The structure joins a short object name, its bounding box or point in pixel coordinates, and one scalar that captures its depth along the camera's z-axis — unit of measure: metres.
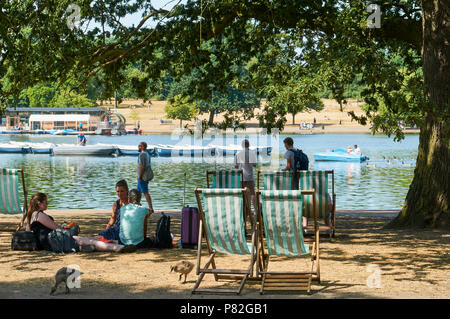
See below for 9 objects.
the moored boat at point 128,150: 58.76
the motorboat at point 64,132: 115.12
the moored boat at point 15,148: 63.69
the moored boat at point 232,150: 57.56
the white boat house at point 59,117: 122.38
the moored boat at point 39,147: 62.04
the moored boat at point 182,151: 57.34
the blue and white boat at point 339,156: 48.81
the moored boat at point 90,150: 58.41
